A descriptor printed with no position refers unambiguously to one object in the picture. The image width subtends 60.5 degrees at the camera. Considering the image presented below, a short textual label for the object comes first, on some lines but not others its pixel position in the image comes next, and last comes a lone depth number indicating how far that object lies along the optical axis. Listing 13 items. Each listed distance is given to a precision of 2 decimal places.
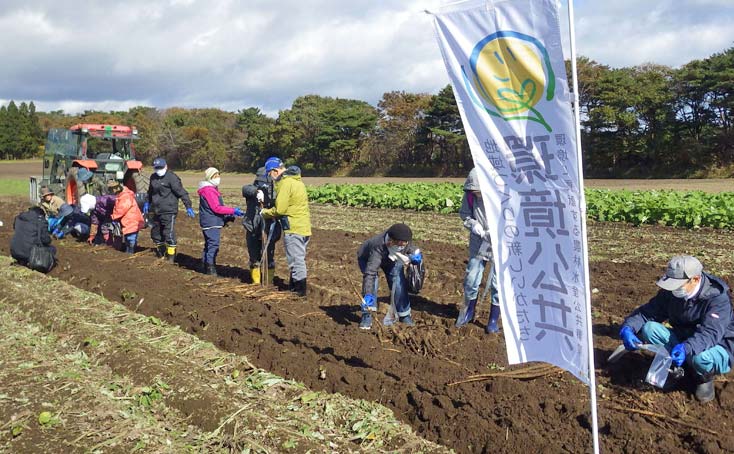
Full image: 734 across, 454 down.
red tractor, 13.54
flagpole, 2.91
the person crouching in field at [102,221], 10.91
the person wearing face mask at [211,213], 8.11
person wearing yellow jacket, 6.93
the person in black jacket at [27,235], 8.85
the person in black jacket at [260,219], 7.55
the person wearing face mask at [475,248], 5.77
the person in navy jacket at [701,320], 4.18
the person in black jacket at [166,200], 9.12
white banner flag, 3.01
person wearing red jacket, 9.91
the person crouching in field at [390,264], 5.66
